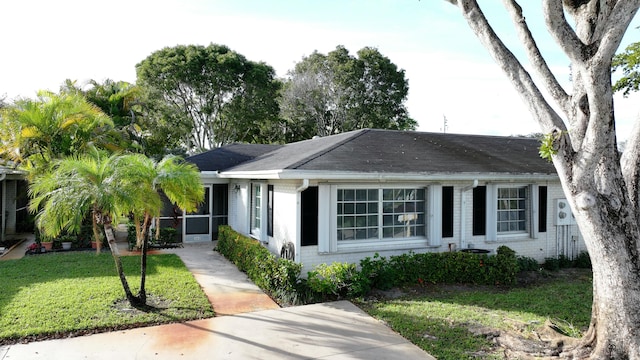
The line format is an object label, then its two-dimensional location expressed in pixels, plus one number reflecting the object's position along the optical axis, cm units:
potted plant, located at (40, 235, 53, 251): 1262
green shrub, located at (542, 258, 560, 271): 1088
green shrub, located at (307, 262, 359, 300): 800
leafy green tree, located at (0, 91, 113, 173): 1149
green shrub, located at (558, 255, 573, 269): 1119
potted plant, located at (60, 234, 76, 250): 1291
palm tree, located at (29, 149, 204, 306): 662
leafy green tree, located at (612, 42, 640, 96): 1475
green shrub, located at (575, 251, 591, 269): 1130
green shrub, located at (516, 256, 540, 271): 1048
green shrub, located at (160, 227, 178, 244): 1382
